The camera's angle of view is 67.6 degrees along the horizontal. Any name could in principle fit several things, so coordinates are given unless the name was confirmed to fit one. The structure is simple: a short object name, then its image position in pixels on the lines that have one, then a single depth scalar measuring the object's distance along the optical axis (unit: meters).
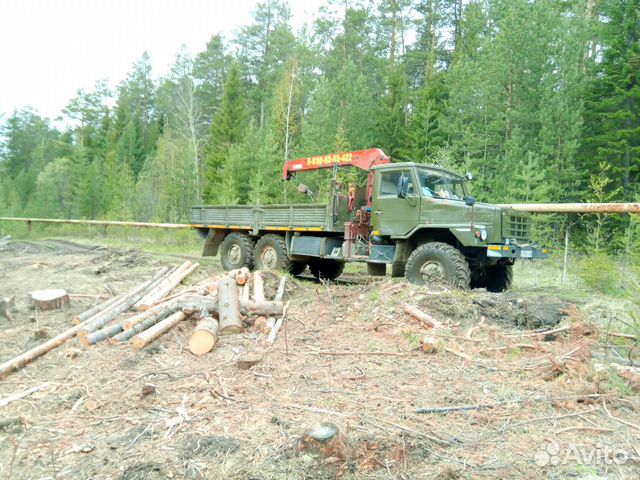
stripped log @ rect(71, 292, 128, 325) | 7.01
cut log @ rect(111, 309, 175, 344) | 6.07
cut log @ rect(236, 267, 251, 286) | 8.18
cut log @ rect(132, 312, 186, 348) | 5.75
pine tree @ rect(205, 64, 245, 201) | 30.61
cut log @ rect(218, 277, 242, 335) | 6.20
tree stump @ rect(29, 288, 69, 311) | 8.02
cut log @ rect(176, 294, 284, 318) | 6.63
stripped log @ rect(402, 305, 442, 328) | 6.10
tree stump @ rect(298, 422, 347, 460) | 3.21
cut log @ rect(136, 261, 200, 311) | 7.45
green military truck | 8.52
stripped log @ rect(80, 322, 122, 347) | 6.02
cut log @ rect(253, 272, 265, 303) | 7.29
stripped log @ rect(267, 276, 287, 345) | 5.89
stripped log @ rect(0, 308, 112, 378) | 5.32
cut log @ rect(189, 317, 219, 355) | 5.59
